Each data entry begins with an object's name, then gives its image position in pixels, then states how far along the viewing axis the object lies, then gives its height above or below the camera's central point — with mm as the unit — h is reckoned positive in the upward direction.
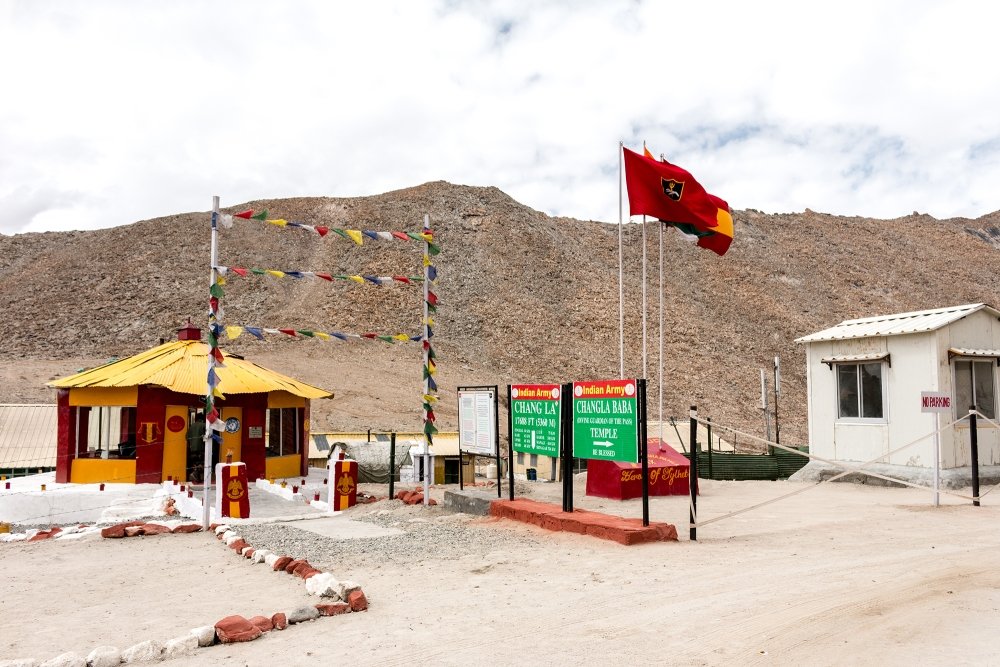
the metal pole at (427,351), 13992 +812
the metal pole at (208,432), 11883 -548
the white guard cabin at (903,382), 16312 +308
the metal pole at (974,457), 12875 -1017
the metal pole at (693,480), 9309 -1039
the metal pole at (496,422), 13109 -441
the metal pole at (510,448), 12638 -850
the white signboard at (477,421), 13305 -442
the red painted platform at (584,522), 9305 -1662
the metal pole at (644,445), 9443 -602
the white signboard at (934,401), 12914 -86
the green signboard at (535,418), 11984 -354
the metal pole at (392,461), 14710 -1243
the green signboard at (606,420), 10086 -329
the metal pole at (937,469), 12366 -1183
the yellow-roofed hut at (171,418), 16984 -511
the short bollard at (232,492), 13375 -1647
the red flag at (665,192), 15008 +3981
